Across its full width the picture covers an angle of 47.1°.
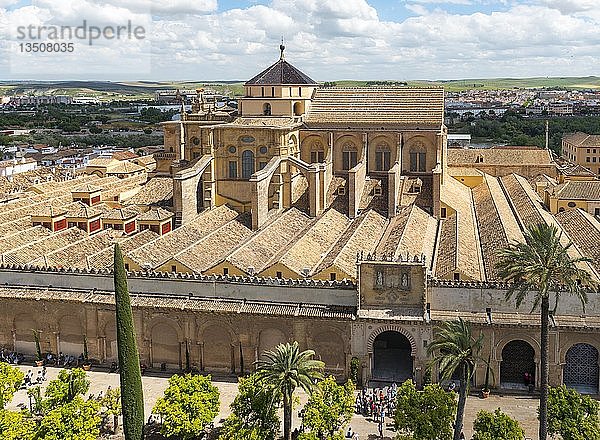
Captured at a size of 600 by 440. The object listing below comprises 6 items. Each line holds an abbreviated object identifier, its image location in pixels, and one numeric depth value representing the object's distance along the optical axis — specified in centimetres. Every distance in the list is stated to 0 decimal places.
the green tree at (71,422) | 2305
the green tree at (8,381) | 2653
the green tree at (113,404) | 2583
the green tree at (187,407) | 2409
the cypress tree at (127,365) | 2436
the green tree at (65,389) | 2541
